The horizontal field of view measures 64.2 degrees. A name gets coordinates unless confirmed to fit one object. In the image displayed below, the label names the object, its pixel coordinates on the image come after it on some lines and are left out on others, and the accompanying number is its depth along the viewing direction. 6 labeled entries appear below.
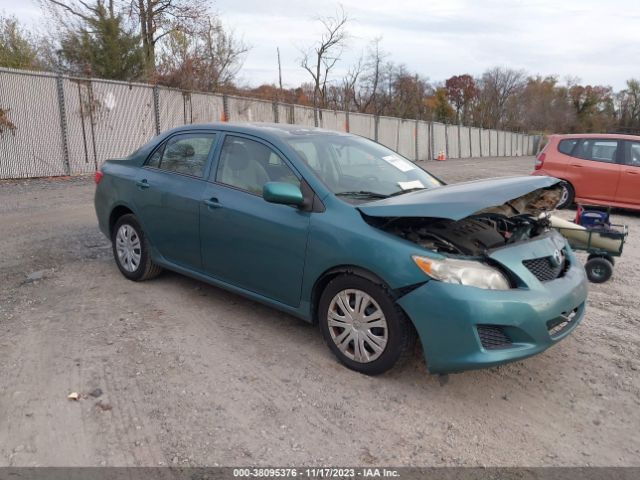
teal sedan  2.96
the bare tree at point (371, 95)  46.88
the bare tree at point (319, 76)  41.66
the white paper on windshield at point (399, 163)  4.38
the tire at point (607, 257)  5.53
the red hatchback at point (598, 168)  9.96
